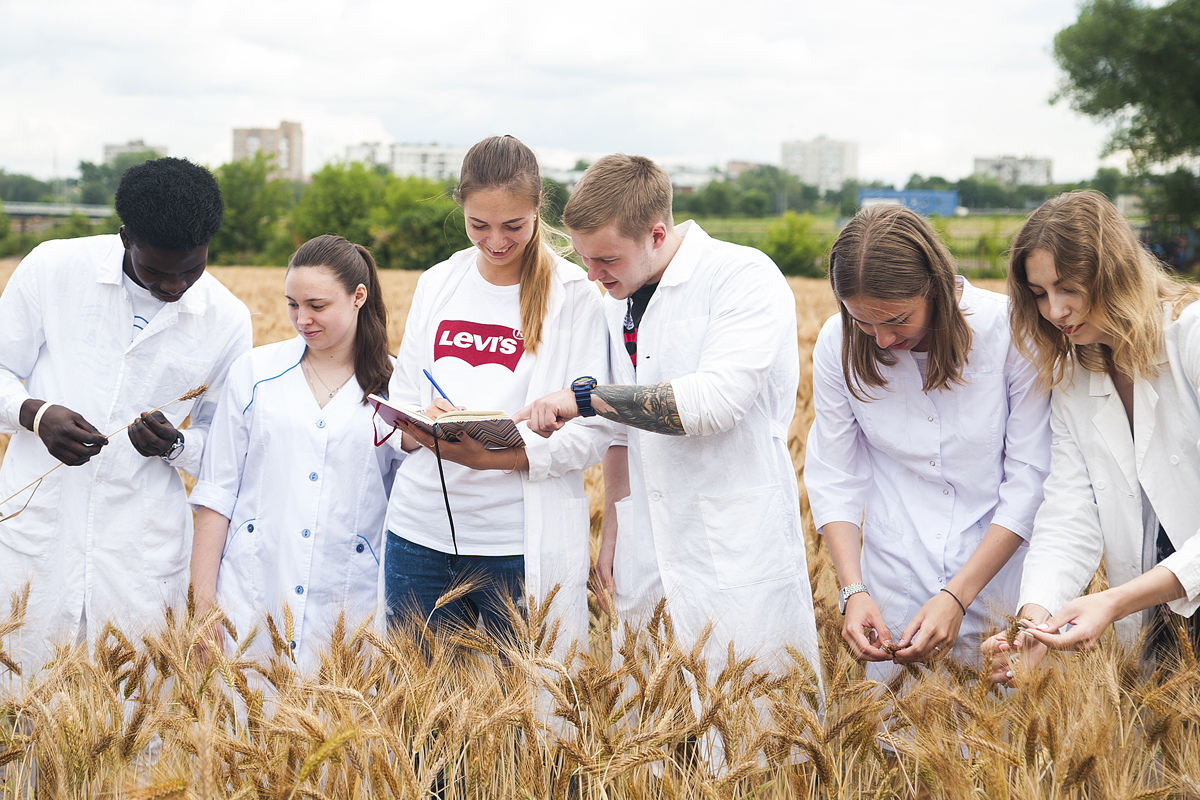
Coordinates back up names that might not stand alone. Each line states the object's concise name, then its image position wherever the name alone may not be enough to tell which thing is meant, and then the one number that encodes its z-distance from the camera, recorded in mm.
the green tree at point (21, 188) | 84750
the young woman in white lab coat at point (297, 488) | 2982
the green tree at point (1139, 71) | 35188
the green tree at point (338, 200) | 62000
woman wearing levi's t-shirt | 2807
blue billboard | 48031
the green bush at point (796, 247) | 52125
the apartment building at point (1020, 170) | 99800
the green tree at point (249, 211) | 64625
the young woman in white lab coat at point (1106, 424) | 2219
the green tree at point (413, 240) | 45688
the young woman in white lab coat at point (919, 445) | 2490
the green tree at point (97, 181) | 77644
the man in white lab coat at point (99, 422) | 2939
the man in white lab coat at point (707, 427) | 2539
